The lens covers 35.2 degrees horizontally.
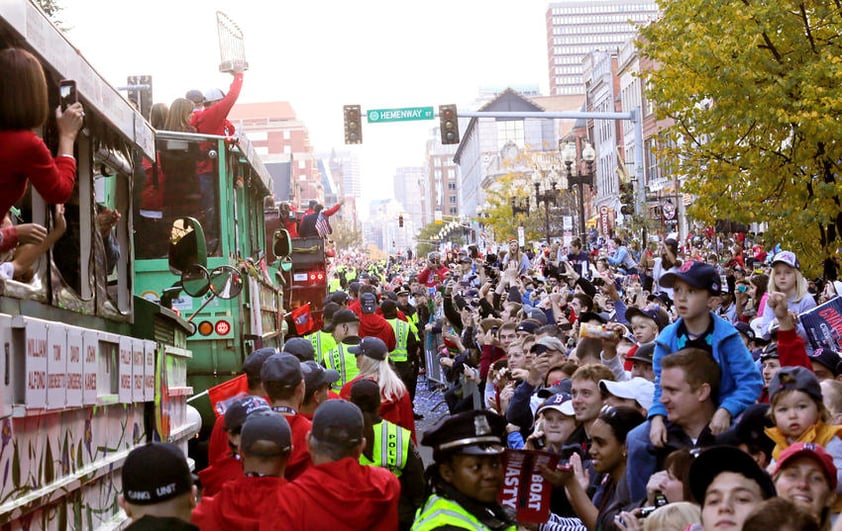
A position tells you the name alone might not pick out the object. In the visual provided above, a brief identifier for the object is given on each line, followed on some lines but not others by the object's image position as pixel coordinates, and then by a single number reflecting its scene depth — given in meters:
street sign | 32.19
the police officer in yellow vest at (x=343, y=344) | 11.62
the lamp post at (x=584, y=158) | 34.59
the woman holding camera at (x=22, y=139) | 5.16
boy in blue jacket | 6.50
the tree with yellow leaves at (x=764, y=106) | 17.45
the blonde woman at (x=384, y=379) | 9.61
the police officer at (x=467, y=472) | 4.96
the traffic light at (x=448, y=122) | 31.69
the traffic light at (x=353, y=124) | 32.38
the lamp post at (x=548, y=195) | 47.78
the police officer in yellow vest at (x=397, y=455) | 7.46
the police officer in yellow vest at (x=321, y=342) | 12.35
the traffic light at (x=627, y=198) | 30.50
